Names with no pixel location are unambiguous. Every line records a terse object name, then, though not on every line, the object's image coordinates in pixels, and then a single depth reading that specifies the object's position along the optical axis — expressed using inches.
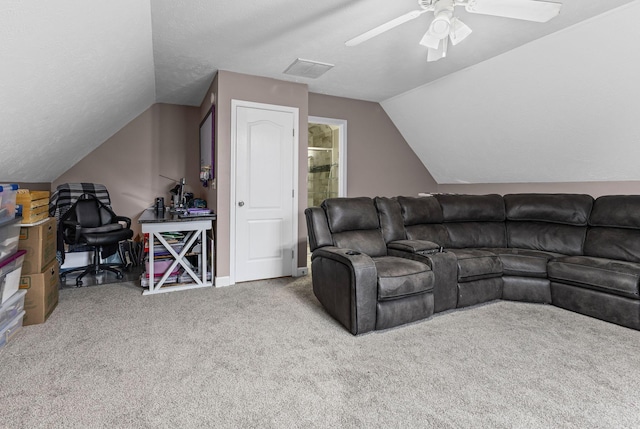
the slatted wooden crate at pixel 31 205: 99.9
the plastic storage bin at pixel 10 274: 85.4
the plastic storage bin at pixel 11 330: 86.1
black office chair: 141.6
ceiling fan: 73.1
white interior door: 149.1
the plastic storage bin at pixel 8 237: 86.6
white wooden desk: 133.7
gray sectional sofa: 100.0
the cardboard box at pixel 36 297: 100.2
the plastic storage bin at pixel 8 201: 87.3
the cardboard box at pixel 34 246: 100.9
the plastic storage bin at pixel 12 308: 86.2
